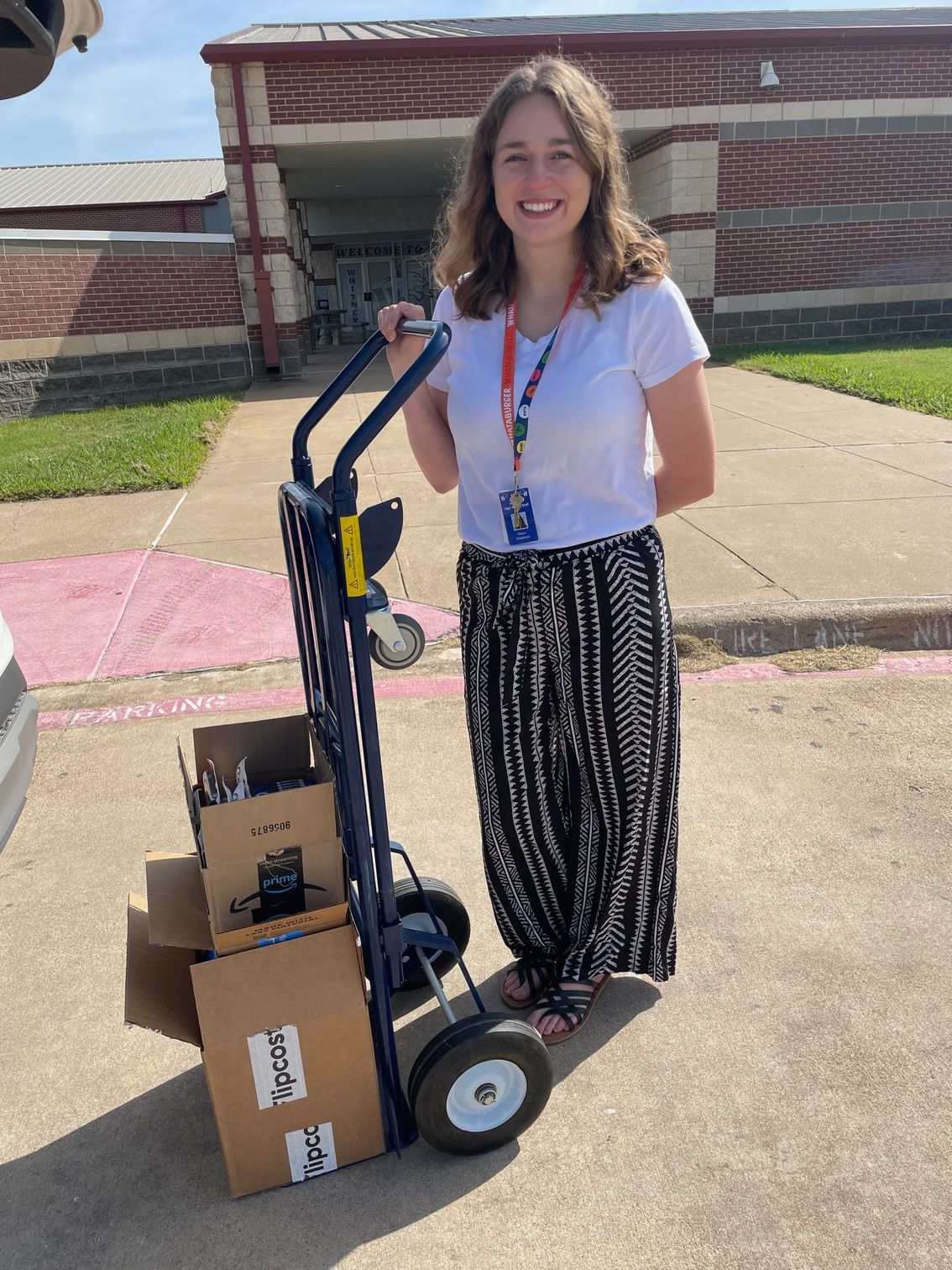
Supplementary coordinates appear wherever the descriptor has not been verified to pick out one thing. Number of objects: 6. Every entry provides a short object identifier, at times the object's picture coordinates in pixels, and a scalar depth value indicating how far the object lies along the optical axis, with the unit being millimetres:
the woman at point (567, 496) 1940
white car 2523
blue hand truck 1705
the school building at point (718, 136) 14070
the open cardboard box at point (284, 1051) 1806
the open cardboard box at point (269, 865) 1806
